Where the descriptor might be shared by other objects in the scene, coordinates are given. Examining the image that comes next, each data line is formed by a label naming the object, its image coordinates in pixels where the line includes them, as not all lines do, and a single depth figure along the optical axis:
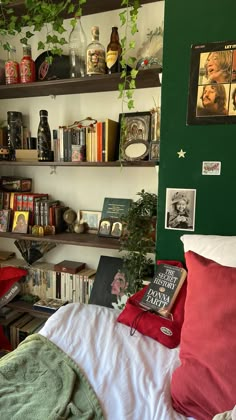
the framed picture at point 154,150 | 1.51
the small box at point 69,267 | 1.84
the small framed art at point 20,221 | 1.87
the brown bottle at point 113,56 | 1.51
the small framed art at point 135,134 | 1.57
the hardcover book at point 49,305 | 1.82
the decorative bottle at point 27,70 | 1.71
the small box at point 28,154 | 1.83
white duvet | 0.82
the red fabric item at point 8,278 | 1.87
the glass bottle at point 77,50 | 1.66
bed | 0.79
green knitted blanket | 0.79
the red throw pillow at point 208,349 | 0.78
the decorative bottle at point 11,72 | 1.75
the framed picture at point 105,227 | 1.75
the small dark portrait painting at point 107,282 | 1.64
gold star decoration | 1.33
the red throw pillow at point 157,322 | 1.09
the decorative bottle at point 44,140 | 1.76
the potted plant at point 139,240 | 1.43
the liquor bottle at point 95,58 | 1.54
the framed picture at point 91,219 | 1.86
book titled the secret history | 1.18
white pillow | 1.07
